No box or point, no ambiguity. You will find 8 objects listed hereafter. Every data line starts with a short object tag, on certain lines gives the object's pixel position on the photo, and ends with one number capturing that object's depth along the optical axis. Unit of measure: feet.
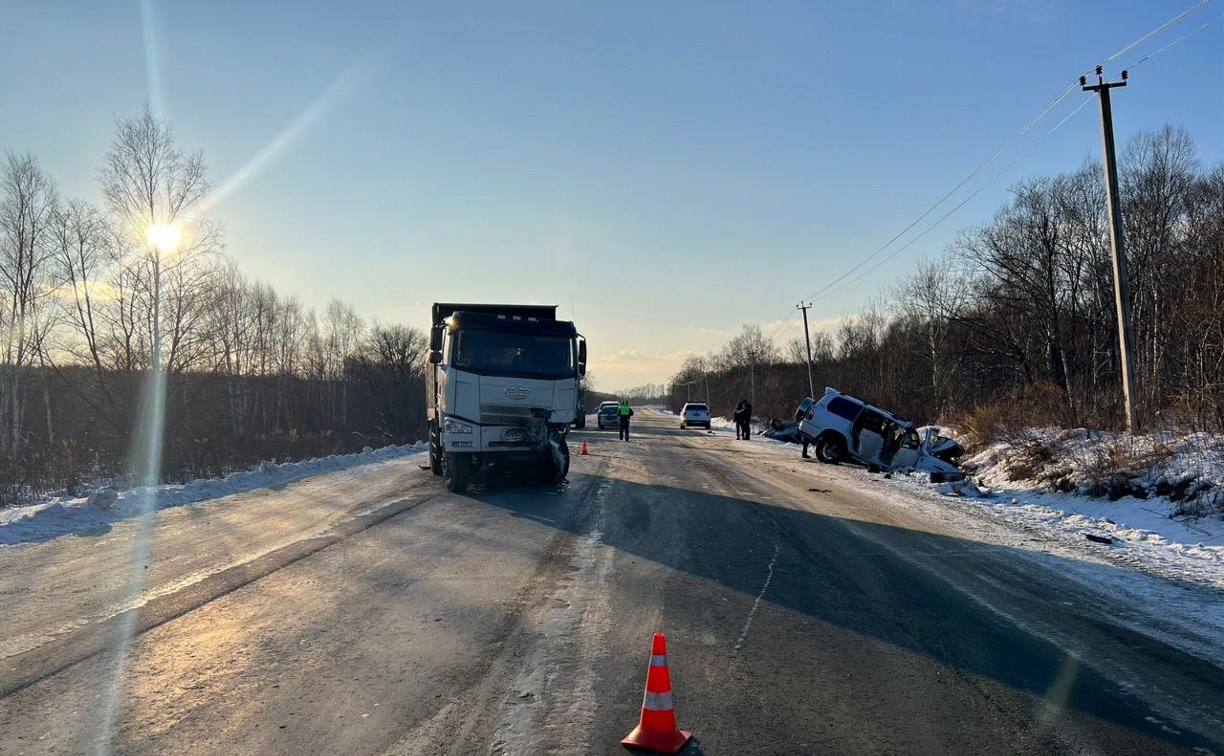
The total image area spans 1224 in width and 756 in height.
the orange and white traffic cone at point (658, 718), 12.16
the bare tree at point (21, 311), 107.45
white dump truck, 44.50
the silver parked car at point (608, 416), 174.24
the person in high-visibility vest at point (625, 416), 114.21
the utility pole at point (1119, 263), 49.60
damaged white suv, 66.64
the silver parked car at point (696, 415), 169.48
